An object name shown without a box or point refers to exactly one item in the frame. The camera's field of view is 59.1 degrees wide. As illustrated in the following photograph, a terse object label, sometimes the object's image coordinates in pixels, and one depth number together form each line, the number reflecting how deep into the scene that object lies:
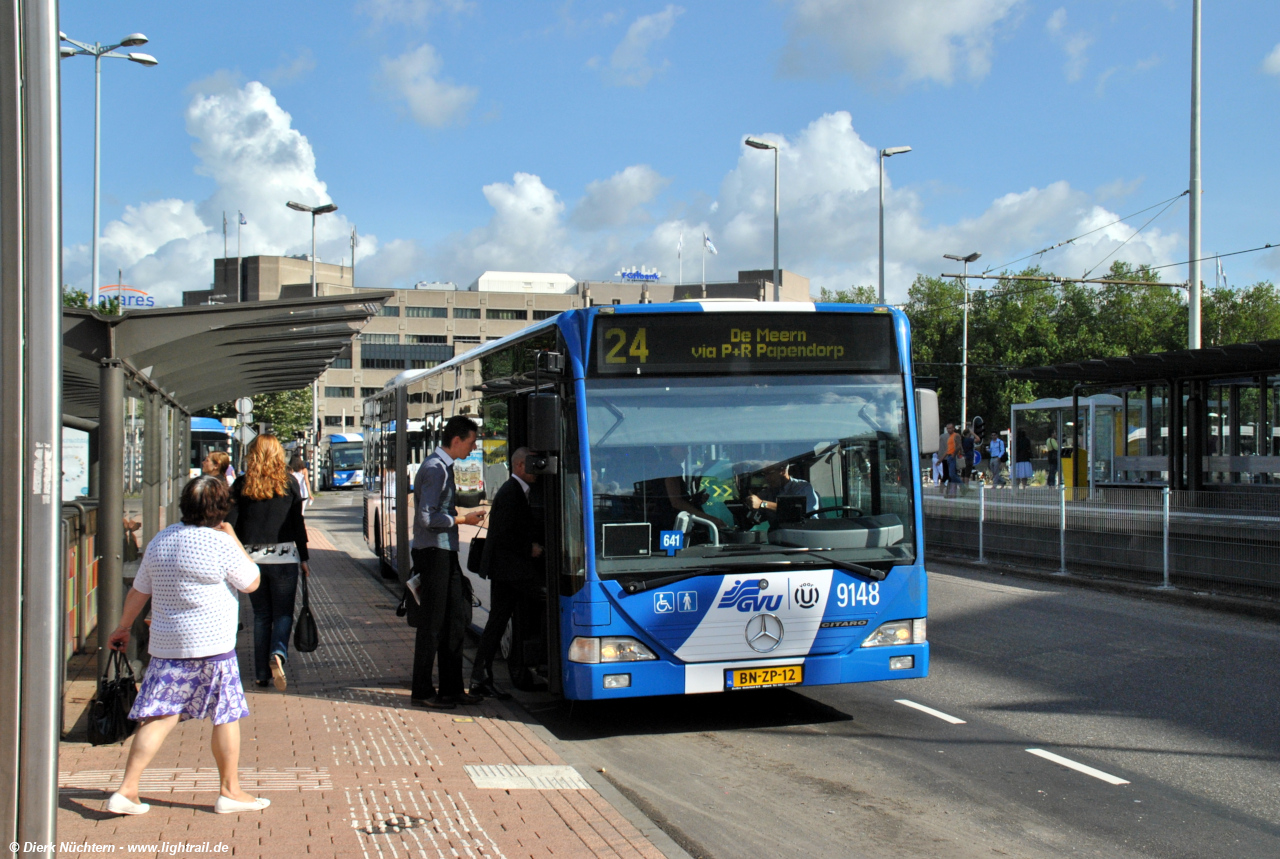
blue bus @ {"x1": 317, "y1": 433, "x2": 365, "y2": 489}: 56.12
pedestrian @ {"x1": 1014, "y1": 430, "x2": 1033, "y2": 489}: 29.19
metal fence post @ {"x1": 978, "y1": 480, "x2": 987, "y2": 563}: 17.41
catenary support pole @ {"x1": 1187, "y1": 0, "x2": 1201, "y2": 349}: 23.55
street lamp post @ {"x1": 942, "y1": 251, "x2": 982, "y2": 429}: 47.88
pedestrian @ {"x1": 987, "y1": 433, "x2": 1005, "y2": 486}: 33.84
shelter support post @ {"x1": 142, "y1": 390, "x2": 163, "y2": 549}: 8.00
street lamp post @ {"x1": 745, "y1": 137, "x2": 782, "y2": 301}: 35.78
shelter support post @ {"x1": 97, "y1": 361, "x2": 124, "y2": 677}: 6.59
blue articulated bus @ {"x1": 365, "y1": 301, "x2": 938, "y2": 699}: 6.85
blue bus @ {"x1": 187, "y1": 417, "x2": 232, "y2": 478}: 35.41
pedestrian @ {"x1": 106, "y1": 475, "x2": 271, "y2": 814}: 4.94
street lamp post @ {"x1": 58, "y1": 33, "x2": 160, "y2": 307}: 25.11
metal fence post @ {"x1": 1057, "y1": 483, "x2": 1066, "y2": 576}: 15.47
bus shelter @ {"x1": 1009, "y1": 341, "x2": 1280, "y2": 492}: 20.22
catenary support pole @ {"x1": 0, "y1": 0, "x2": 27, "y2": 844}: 2.97
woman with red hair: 7.88
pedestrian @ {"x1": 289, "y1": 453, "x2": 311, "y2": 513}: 20.11
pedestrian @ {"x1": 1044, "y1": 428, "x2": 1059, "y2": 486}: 34.38
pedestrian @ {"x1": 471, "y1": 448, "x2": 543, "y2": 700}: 7.62
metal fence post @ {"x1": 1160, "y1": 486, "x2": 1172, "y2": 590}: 13.62
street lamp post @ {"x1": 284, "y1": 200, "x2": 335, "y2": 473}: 47.03
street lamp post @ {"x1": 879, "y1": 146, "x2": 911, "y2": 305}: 34.66
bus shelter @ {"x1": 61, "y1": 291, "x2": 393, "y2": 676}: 6.65
